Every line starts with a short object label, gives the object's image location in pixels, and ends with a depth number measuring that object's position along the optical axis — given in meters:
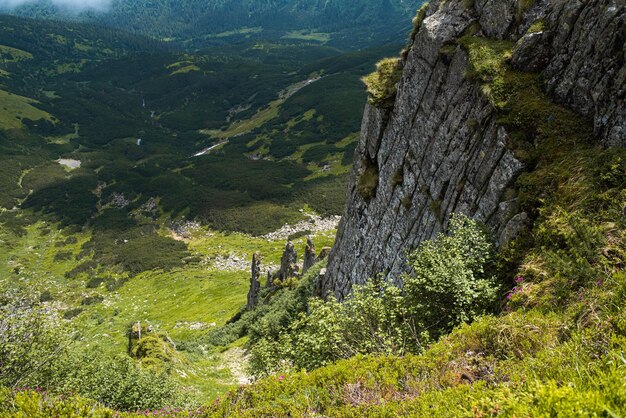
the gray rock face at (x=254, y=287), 71.88
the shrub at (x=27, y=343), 16.36
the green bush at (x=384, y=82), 27.33
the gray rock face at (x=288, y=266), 68.69
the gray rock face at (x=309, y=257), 66.31
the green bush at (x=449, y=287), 12.36
